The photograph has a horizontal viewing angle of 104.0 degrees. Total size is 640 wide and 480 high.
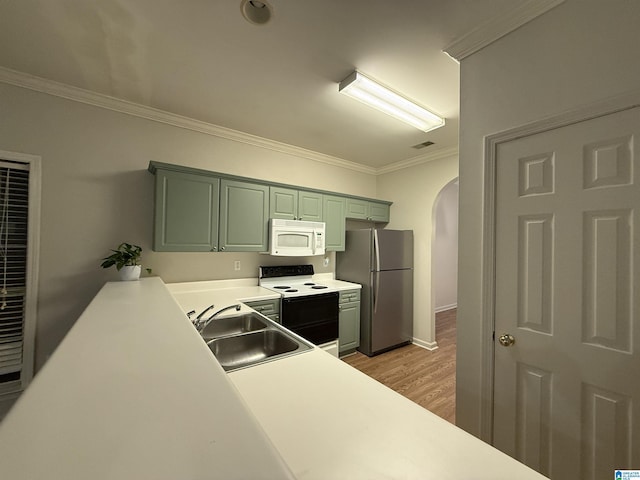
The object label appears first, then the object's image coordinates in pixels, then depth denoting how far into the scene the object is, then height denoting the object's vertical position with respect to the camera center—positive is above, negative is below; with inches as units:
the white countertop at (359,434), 23.3 -21.0
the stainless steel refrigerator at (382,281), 126.7 -19.5
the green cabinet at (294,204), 112.0 +18.4
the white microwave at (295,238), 110.7 +2.5
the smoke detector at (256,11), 52.7 +50.3
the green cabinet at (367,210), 140.4 +20.3
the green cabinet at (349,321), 121.8 -38.3
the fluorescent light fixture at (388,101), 75.6 +48.8
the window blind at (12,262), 76.5 -7.4
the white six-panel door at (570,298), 40.6 -9.4
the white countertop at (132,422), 12.2 -11.3
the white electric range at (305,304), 103.0 -26.1
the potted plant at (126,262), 79.4 -7.2
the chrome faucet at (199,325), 58.1 -19.9
